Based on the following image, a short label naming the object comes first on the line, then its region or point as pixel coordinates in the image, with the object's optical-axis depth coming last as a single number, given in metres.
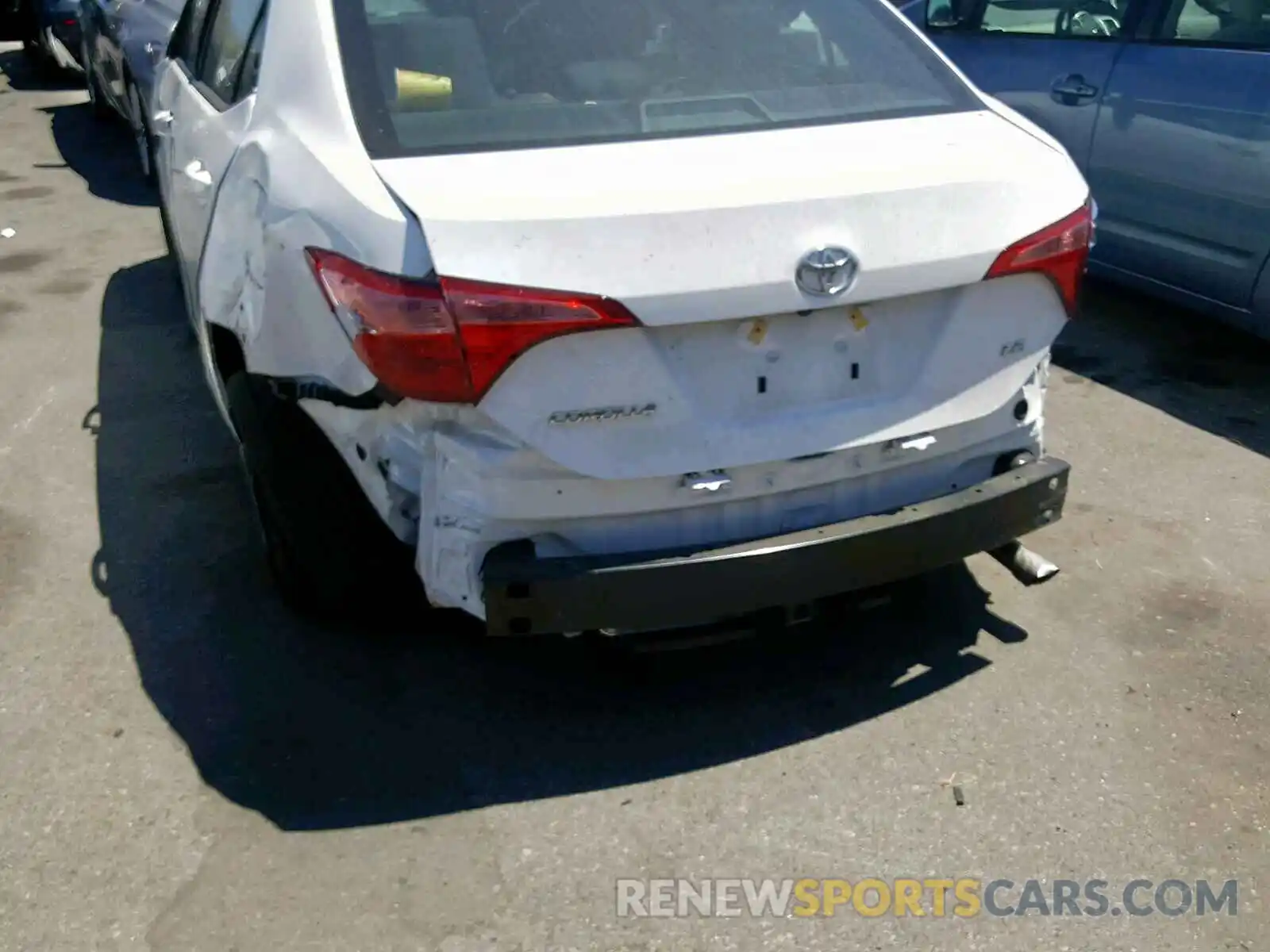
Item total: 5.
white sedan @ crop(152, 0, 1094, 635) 2.61
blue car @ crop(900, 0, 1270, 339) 4.93
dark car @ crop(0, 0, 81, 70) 11.63
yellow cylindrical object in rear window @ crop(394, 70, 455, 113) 2.94
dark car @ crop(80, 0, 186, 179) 7.52
